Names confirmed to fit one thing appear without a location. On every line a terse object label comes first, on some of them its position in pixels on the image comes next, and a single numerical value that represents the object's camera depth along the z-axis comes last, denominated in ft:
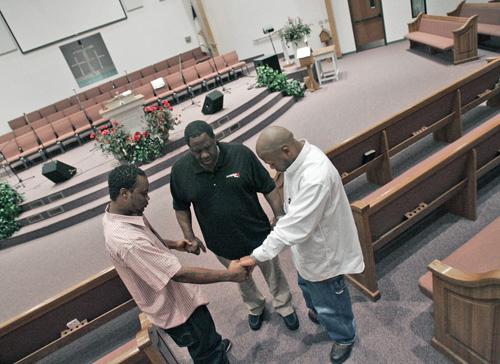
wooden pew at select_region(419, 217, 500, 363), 4.61
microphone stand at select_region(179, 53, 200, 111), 27.06
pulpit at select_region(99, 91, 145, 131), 18.83
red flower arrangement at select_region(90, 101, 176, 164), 17.98
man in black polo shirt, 5.93
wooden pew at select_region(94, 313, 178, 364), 4.75
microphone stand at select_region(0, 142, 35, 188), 22.31
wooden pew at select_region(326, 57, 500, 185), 10.03
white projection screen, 30.83
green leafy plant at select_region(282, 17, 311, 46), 27.25
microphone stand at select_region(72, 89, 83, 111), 29.48
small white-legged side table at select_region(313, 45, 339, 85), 22.93
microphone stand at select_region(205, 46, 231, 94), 27.25
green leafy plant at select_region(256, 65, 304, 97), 23.50
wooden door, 28.63
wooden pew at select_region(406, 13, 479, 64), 19.44
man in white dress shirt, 4.74
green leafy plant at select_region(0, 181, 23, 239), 17.38
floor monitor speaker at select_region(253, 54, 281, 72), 25.46
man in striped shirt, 4.71
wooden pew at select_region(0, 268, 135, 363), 6.94
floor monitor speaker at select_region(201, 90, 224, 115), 21.67
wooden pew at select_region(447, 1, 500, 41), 20.38
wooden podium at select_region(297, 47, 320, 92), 21.84
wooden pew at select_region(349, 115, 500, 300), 6.82
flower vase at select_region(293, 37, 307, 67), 27.86
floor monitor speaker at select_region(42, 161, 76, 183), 18.49
